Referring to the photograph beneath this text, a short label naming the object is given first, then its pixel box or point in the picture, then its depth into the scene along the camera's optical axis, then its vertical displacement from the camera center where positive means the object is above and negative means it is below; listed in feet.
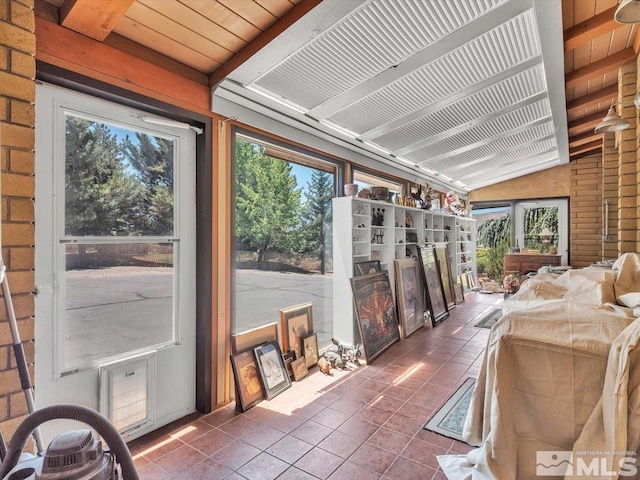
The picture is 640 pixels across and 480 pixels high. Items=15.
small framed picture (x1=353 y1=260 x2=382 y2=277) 12.66 -1.06
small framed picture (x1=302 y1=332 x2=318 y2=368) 10.68 -3.42
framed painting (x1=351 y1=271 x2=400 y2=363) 11.66 -2.63
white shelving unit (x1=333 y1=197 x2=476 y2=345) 12.38 +0.04
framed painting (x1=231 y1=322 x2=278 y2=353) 8.74 -2.59
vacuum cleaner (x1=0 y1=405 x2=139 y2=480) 2.36 -1.53
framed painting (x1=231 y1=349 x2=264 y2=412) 8.33 -3.46
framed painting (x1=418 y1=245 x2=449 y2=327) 16.05 -2.20
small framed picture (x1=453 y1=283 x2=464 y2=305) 20.20 -3.19
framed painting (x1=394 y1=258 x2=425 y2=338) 14.30 -2.41
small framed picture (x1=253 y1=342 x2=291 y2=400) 8.91 -3.44
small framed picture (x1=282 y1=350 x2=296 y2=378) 9.94 -3.44
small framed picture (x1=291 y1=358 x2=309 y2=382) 9.93 -3.76
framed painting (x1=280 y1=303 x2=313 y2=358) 10.23 -2.62
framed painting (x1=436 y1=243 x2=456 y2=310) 18.70 -1.82
